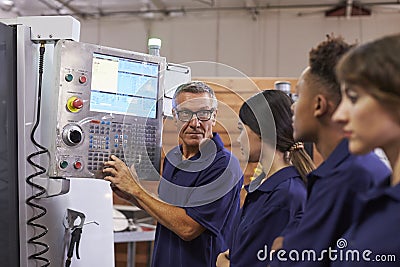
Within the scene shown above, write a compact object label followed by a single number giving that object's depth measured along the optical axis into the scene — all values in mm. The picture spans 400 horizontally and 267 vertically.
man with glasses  1568
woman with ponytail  1309
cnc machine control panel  1557
